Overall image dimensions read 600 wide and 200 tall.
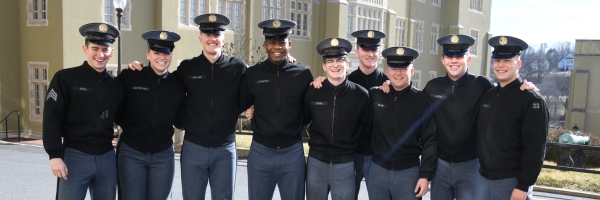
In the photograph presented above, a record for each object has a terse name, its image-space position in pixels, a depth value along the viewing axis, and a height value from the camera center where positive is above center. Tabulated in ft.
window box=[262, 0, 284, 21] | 82.23 +9.12
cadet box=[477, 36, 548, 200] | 16.24 -1.95
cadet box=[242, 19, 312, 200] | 18.61 -2.04
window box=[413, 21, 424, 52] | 122.21 +8.07
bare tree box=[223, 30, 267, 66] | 73.82 +2.21
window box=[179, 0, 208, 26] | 68.33 +6.99
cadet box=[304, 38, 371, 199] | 17.98 -2.02
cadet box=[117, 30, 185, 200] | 18.44 -2.25
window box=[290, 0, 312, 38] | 87.56 +8.59
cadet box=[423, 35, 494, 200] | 17.94 -1.88
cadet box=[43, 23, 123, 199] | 17.06 -2.15
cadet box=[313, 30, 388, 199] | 19.67 -0.28
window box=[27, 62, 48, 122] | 61.21 -3.78
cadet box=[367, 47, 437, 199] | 17.62 -2.38
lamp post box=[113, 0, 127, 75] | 50.47 +5.44
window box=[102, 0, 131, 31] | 61.11 +5.41
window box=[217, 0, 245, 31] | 74.37 +7.79
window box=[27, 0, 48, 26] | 59.72 +5.38
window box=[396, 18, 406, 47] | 116.47 +8.43
